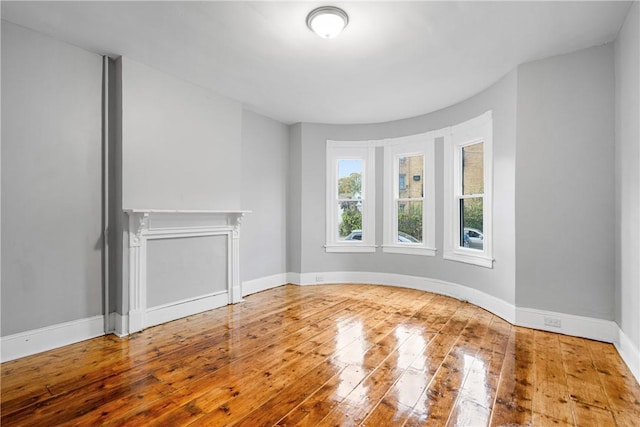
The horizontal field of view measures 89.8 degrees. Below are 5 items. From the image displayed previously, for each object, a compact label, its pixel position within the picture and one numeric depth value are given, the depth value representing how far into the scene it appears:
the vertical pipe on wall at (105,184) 3.30
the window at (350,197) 5.71
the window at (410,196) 5.20
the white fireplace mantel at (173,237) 3.34
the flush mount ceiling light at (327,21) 2.53
